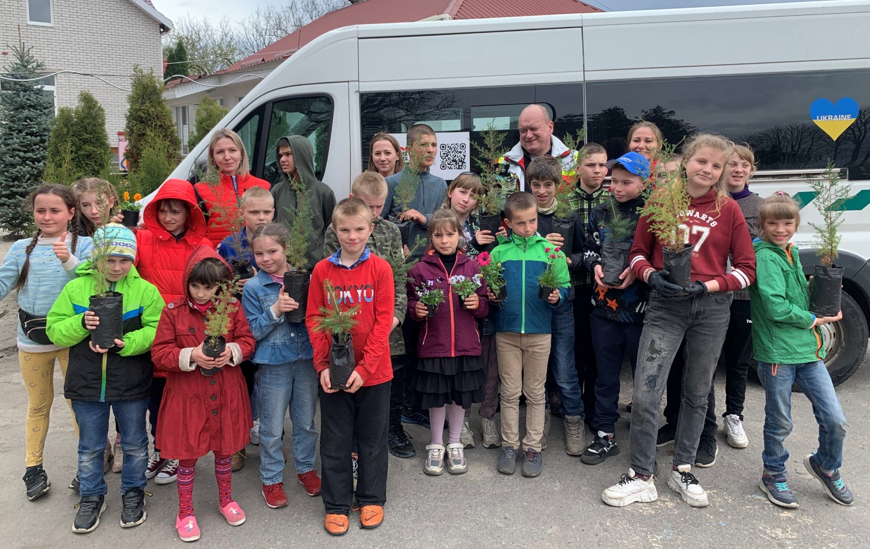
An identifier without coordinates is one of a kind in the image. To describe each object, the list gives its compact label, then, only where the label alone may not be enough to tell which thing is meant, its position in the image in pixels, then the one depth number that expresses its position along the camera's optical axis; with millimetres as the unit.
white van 4695
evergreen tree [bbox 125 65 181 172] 15091
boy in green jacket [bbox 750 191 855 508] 3287
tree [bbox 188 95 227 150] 18203
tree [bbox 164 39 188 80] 29280
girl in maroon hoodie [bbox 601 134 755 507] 3230
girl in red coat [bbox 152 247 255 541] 3086
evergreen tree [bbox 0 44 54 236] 13219
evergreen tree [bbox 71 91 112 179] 13238
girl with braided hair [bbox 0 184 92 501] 3377
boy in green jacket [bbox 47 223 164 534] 3113
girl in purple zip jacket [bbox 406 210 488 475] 3613
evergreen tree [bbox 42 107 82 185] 12492
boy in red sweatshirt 3162
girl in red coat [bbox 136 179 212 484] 3600
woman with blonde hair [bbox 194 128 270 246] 3930
